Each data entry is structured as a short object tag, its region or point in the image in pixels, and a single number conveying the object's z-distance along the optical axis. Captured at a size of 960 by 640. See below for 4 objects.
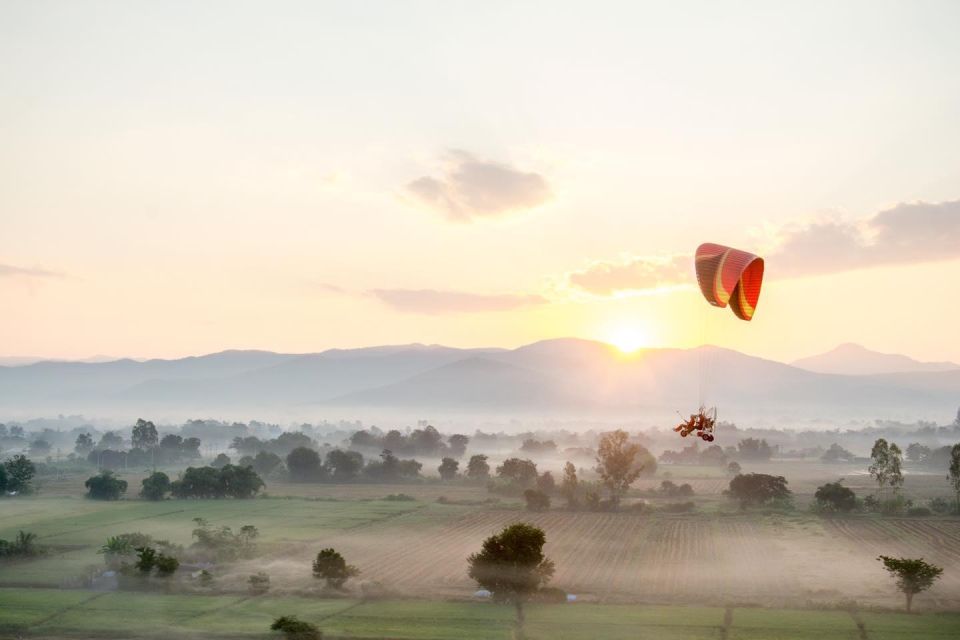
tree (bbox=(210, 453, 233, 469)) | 175.57
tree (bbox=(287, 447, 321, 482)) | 153.38
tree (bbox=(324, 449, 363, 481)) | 153.88
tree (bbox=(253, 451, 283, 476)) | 163.62
